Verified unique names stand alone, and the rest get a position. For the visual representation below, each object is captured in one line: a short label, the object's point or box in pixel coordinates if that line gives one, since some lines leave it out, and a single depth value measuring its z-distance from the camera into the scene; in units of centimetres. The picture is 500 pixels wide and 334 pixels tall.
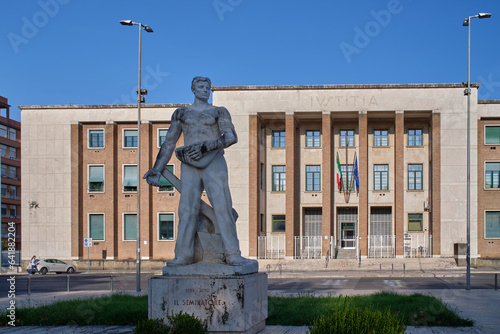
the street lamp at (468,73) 2608
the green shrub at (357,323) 707
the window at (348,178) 4870
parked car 4428
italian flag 4766
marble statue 1087
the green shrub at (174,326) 836
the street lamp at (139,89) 2706
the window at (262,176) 4896
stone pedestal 1021
